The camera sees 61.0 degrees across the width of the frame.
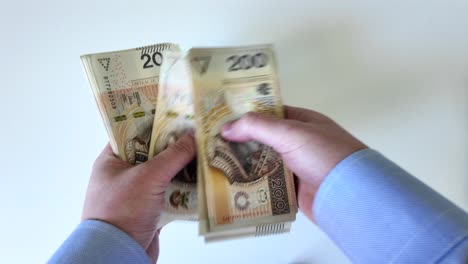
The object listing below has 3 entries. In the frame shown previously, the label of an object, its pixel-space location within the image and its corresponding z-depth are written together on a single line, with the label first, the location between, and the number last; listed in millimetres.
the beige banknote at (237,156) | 555
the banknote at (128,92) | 561
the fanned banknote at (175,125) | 563
